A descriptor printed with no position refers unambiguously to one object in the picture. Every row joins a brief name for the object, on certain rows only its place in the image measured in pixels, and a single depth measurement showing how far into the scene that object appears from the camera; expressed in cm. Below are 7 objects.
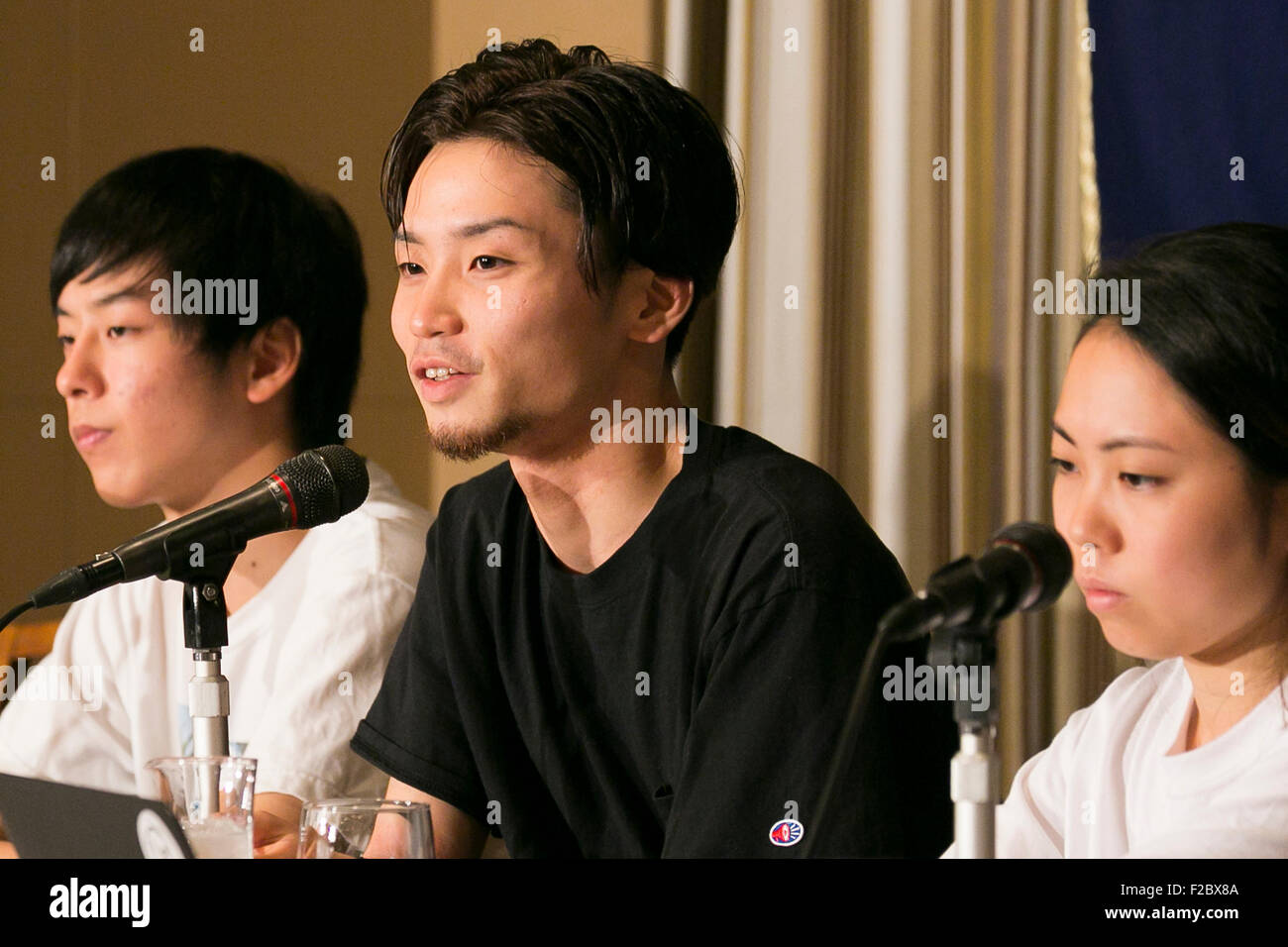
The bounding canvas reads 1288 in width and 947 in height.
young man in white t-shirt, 177
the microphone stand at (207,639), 109
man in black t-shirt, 121
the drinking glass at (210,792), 103
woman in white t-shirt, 112
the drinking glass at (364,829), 102
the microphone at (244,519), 105
